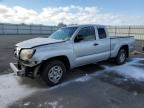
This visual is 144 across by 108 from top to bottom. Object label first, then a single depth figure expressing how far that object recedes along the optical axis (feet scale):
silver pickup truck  9.70
